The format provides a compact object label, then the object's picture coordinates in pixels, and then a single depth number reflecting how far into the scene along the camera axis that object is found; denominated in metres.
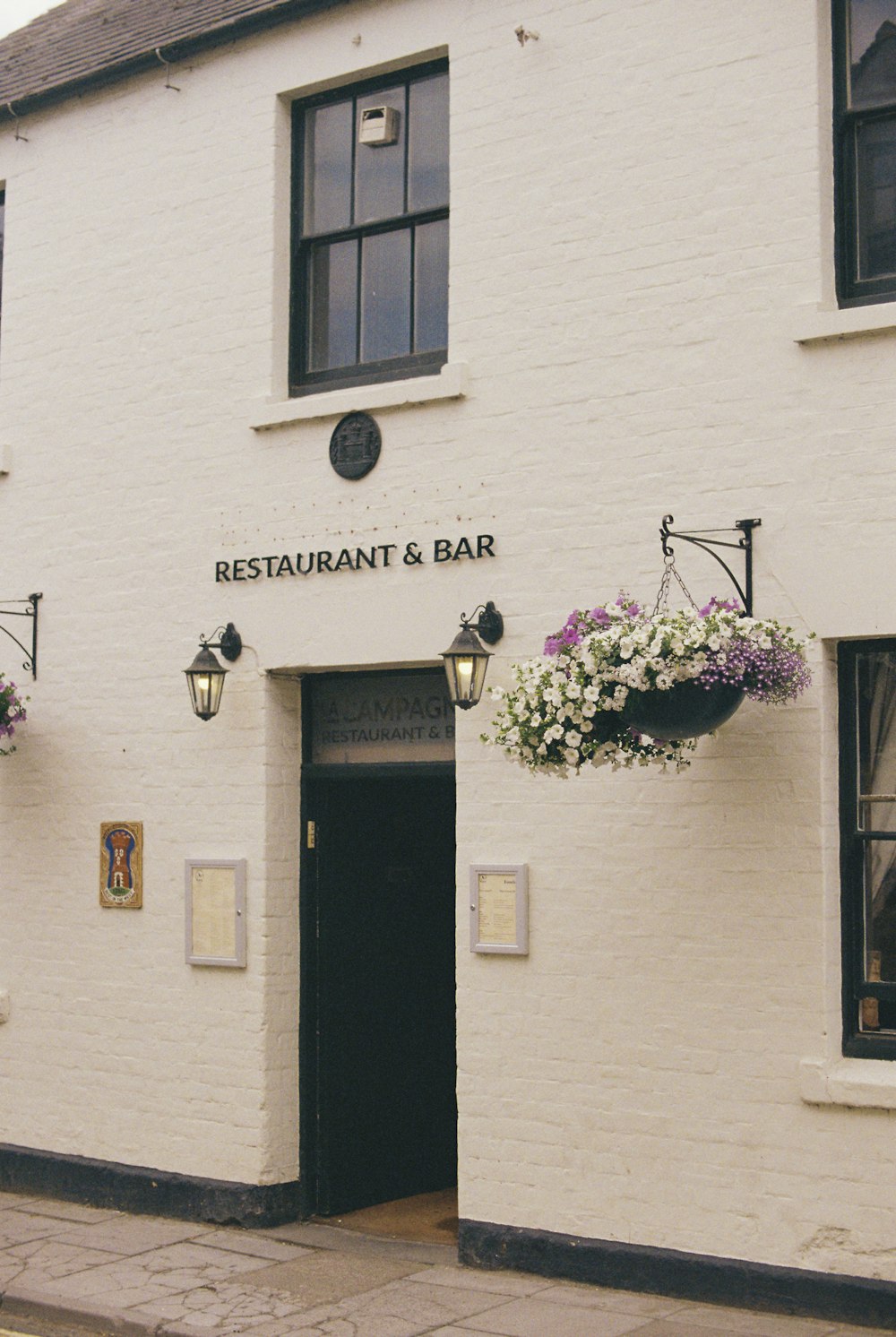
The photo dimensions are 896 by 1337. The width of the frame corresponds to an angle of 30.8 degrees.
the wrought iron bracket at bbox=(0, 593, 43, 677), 10.03
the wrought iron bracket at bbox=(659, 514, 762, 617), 7.14
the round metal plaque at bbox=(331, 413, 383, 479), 8.58
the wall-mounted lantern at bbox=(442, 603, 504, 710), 7.54
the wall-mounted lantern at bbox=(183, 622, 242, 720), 8.77
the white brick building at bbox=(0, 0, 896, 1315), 7.07
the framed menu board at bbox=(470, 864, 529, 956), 7.80
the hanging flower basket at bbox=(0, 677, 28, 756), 9.74
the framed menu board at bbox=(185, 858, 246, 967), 8.88
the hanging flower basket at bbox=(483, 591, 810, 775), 6.54
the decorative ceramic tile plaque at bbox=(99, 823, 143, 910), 9.37
